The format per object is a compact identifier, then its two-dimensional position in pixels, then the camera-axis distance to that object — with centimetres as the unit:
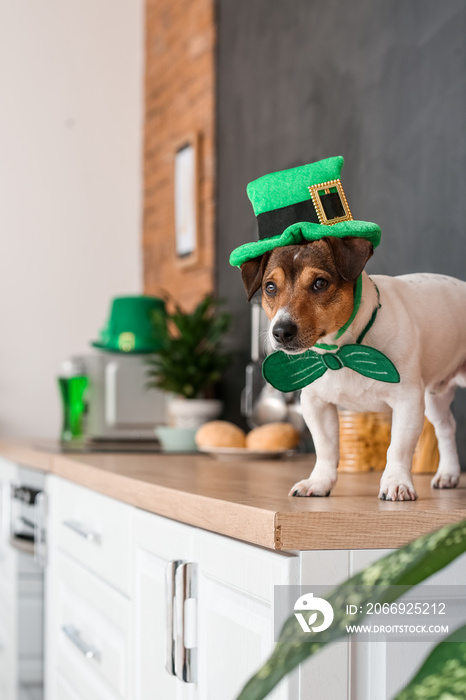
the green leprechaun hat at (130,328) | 288
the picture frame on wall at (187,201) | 308
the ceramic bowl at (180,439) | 231
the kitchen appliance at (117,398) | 278
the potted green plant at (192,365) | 262
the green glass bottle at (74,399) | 279
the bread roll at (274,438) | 200
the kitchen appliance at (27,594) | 212
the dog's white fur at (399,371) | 102
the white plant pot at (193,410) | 261
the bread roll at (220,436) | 205
